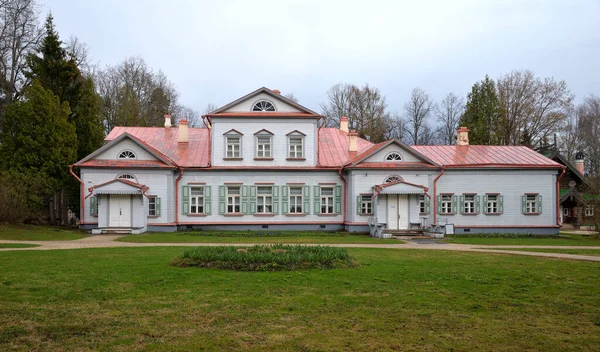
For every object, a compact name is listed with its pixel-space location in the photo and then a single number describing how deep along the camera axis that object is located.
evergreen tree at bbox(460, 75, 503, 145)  44.16
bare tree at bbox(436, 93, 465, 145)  56.94
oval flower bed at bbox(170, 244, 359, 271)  12.53
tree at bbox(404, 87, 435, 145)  58.81
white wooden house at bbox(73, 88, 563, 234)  27.81
